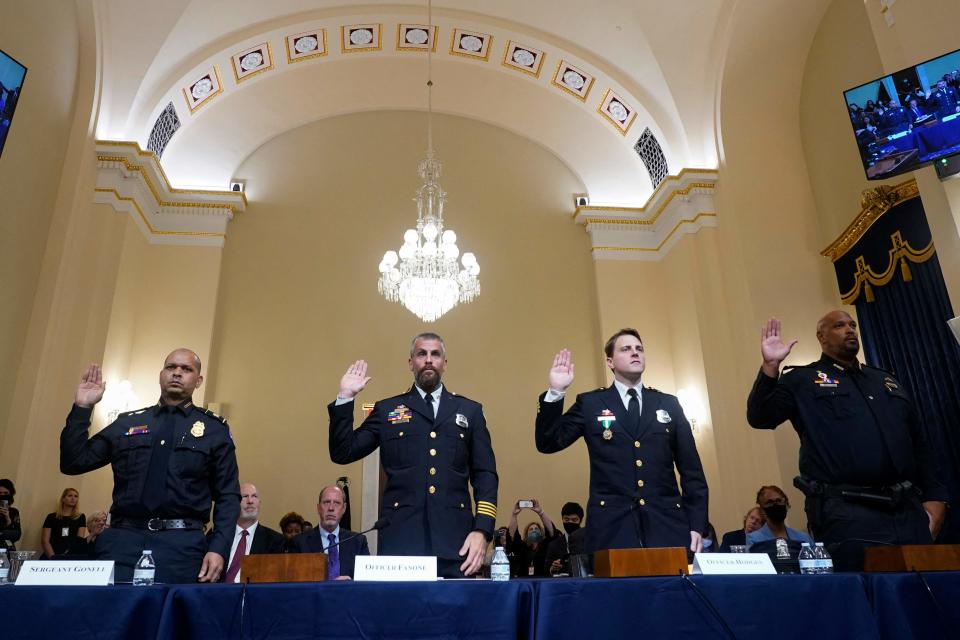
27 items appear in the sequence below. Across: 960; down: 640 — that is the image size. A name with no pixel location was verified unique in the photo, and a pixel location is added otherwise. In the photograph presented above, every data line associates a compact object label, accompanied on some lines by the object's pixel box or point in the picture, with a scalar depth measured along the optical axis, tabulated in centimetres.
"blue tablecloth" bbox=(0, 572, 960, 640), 176
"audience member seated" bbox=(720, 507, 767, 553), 512
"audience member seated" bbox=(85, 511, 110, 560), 601
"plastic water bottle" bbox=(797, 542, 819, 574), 214
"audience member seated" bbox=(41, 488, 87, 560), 579
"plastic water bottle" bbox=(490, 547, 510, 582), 201
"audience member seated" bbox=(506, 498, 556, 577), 600
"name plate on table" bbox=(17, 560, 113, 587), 190
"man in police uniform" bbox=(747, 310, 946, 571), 266
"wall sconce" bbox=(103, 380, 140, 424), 704
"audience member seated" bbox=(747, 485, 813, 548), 454
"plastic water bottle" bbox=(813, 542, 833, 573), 213
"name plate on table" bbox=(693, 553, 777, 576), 203
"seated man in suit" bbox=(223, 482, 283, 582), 445
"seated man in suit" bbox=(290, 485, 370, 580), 407
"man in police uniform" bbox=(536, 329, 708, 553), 279
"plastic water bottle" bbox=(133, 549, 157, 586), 203
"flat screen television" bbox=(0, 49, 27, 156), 442
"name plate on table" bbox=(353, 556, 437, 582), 199
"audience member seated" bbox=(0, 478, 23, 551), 493
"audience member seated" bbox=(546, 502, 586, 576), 518
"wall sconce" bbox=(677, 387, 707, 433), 750
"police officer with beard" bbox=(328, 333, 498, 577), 277
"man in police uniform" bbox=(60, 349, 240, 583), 264
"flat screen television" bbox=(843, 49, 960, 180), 411
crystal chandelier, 684
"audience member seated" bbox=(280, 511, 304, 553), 559
